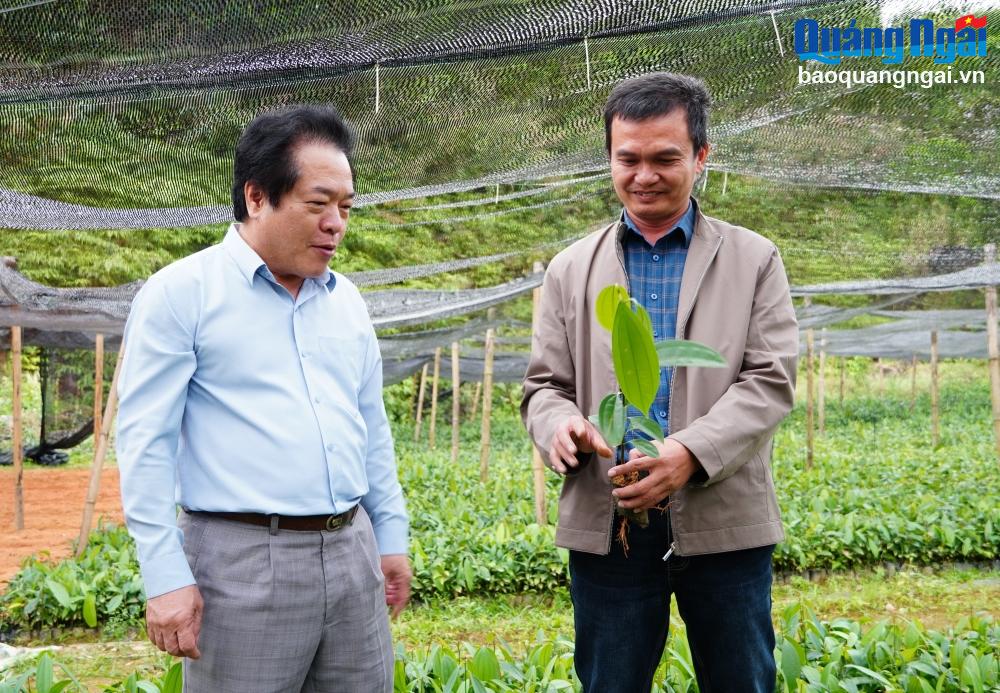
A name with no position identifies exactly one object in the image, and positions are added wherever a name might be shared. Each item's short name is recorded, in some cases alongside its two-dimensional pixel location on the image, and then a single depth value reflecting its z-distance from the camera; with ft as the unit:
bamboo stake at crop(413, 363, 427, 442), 39.32
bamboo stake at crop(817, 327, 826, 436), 36.90
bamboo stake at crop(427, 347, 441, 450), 34.41
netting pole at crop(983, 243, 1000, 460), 24.22
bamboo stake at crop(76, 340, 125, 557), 17.85
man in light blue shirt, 5.07
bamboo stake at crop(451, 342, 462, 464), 29.32
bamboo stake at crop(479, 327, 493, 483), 23.05
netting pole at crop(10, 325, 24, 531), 20.39
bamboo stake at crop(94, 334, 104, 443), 22.27
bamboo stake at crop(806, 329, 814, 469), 28.22
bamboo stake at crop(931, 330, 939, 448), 32.12
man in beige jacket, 5.77
